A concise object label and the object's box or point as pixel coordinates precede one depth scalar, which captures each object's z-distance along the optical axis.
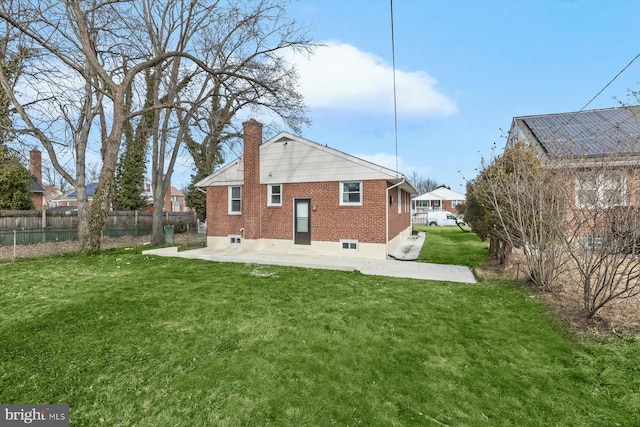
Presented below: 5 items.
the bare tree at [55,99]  10.02
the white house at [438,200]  45.12
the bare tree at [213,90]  12.24
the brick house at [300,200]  11.64
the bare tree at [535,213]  6.32
